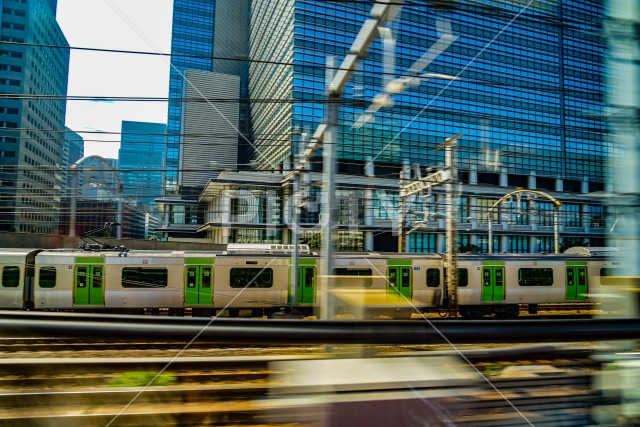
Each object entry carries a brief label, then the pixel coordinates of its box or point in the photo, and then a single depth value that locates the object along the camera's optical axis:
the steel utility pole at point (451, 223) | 11.99
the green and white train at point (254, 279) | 11.25
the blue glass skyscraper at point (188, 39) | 67.56
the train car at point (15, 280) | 11.05
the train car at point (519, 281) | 13.39
